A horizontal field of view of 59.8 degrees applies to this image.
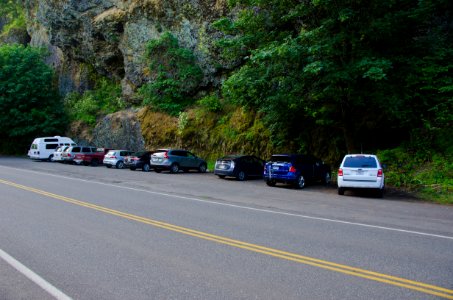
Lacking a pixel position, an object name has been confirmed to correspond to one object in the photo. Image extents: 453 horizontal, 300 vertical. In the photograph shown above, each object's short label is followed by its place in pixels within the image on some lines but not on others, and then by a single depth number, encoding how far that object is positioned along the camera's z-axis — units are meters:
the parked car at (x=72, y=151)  34.18
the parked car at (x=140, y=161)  28.56
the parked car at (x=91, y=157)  33.44
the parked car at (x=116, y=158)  31.17
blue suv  18.52
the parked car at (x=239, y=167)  22.25
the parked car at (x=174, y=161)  26.70
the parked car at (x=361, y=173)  15.32
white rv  37.88
